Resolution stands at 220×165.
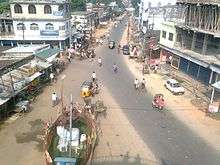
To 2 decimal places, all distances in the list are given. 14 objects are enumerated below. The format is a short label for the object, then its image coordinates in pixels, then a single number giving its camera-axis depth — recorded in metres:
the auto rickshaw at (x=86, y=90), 23.56
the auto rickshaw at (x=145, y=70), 30.77
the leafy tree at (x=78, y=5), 77.66
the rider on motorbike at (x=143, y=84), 26.02
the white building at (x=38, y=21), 39.08
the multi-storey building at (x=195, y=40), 25.27
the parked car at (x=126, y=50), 41.45
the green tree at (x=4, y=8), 59.23
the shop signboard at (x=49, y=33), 39.95
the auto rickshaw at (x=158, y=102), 21.51
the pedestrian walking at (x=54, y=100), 21.91
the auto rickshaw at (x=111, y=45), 46.20
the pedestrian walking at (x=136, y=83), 25.87
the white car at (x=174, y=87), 24.47
